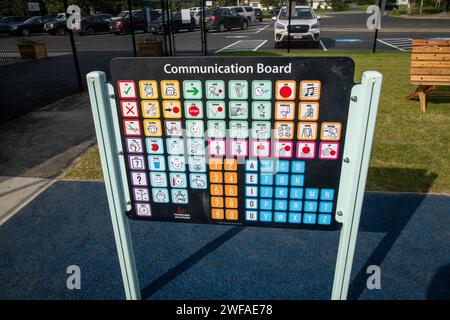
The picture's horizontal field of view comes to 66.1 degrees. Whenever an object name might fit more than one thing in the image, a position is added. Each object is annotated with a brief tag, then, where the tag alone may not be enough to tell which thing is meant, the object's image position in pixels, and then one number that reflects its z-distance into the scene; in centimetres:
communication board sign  181
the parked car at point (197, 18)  2739
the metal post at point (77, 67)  921
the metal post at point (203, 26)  1260
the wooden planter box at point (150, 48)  1406
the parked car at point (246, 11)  2862
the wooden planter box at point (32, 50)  1616
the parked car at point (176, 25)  2278
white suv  1544
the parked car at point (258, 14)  3588
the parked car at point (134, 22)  2486
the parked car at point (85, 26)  2728
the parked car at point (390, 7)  5166
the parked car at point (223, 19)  2506
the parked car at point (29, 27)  2636
